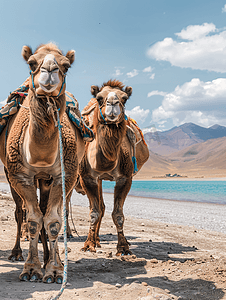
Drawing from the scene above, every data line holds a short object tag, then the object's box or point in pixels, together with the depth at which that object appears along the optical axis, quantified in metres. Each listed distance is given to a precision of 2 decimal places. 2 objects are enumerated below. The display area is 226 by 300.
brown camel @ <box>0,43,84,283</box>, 3.87
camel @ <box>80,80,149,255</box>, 6.18
